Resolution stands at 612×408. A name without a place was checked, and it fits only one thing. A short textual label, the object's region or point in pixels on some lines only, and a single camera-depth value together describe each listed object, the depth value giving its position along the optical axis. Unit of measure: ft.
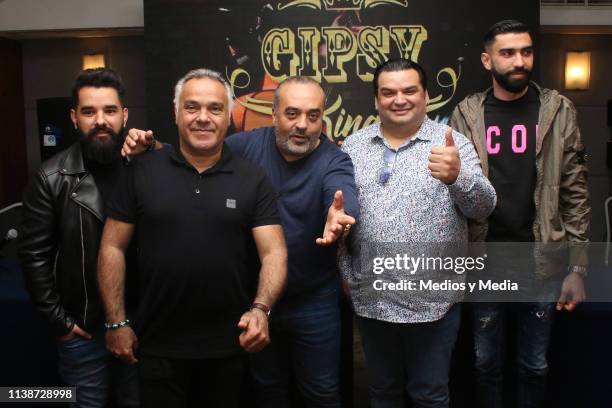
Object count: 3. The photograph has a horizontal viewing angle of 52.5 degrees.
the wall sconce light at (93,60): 20.34
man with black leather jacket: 6.15
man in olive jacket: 7.21
